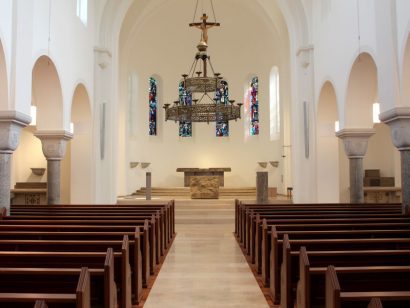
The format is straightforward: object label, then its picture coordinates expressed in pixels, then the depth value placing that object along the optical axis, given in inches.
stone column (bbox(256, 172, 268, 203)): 563.2
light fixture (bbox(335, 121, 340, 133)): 479.5
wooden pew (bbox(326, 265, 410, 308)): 113.7
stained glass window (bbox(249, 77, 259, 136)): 894.4
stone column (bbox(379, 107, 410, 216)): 308.5
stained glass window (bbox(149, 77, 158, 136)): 902.4
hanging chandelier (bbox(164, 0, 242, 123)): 566.9
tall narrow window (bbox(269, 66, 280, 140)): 845.2
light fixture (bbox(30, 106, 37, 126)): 459.8
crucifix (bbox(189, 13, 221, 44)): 556.8
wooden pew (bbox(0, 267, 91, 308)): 112.0
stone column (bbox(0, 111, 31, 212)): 316.8
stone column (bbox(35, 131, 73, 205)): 447.5
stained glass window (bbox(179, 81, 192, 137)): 900.6
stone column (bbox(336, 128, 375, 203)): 450.0
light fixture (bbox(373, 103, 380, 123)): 439.2
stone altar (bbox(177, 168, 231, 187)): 828.0
